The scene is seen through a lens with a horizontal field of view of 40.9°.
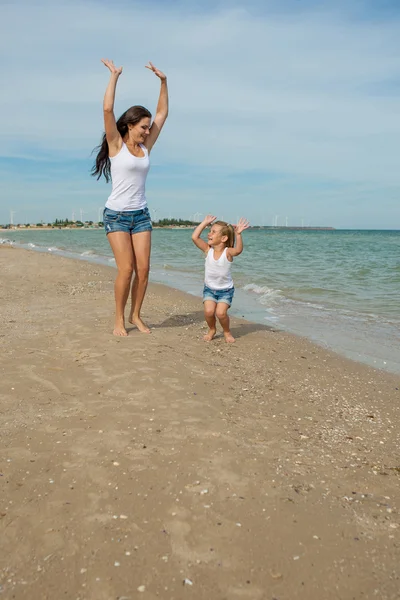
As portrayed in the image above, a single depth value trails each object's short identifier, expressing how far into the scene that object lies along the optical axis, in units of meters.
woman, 5.33
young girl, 6.02
